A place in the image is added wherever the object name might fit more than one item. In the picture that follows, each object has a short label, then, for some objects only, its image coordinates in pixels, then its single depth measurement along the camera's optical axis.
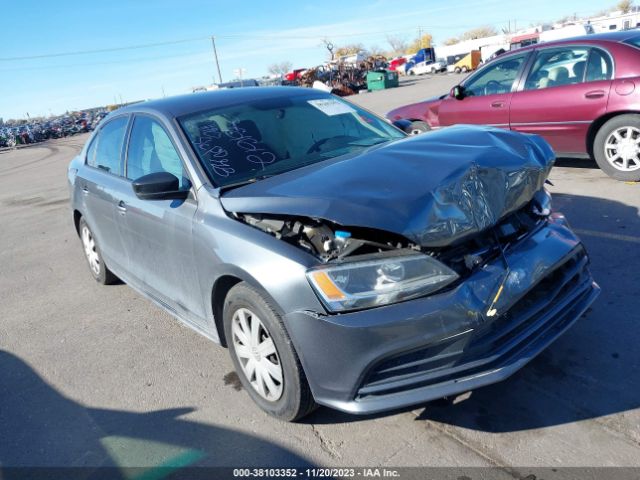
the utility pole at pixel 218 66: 69.01
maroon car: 6.00
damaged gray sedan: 2.34
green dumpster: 39.53
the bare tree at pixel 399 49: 134.38
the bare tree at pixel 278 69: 130.86
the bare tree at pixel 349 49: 117.63
